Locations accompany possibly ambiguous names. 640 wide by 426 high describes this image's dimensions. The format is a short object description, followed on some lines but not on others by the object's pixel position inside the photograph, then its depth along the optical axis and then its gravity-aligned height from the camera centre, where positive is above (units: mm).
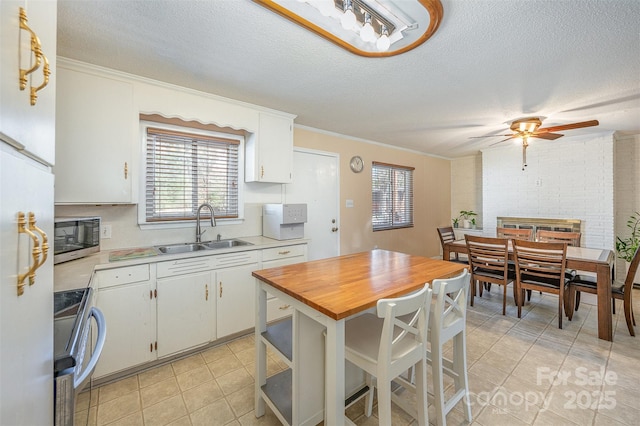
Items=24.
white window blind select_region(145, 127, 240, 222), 2551 +415
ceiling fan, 3107 +1015
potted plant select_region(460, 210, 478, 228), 5527 -77
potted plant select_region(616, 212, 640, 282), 3941 -453
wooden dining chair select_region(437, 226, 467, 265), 3811 -362
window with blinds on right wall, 4617 +312
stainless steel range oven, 779 -446
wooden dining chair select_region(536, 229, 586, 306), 3456 -340
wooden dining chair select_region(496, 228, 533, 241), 3750 -311
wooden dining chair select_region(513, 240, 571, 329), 2629 -601
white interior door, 3572 +256
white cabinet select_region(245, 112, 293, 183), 2879 +708
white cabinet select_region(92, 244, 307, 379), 1901 -748
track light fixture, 1380 +1099
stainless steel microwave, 1791 -173
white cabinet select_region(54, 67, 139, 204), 1891 +574
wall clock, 4203 +797
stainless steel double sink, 2535 -329
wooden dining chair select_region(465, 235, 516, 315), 2979 -566
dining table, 2439 -630
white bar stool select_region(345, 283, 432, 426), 1143 -667
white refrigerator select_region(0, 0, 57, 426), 442 -6
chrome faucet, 2657 -86
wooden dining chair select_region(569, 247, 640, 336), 2443 -761
